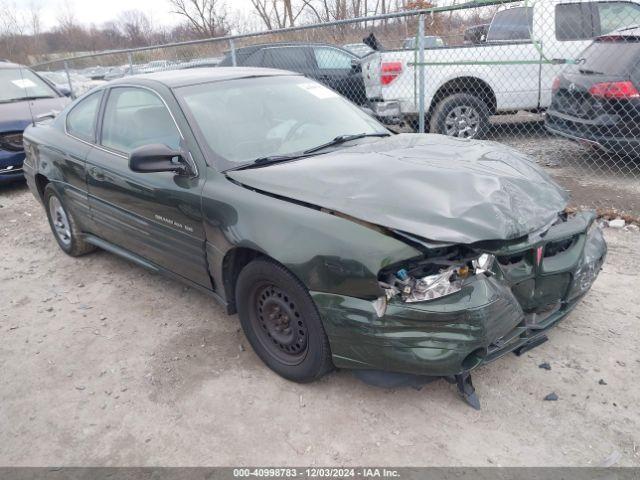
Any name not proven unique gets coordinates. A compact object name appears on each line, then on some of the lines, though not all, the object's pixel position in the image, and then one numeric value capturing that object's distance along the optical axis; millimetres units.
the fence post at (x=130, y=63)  9841
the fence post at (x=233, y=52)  7864
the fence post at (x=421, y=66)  5549
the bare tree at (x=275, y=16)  24927
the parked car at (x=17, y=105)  7012
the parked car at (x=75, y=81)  13305
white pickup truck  6816
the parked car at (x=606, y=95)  5211
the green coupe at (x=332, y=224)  2279
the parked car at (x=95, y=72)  18891
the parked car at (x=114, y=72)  17778
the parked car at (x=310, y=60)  8477
